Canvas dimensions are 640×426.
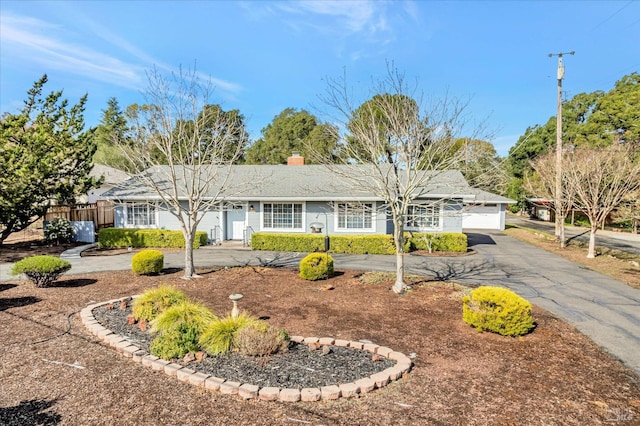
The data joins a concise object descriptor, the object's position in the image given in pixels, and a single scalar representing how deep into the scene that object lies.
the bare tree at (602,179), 15.22
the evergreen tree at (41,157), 15.56
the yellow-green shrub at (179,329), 5.34
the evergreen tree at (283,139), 39.44
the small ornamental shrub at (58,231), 17.94
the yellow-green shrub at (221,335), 5.38
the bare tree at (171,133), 11.04
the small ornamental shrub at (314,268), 10.63
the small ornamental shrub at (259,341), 5.33
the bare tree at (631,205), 11.91
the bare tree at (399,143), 9.41
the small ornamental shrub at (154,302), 6.82
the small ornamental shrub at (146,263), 11.12
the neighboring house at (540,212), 37.41
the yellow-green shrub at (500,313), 6.41
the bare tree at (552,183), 18.25
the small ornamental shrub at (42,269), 9.24
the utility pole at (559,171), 18.36
